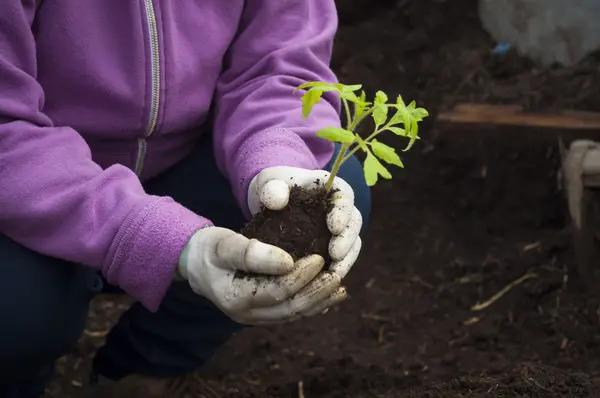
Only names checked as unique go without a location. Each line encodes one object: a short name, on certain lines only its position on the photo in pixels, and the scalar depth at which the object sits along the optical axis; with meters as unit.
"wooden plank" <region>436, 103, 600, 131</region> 2.66
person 1.47
